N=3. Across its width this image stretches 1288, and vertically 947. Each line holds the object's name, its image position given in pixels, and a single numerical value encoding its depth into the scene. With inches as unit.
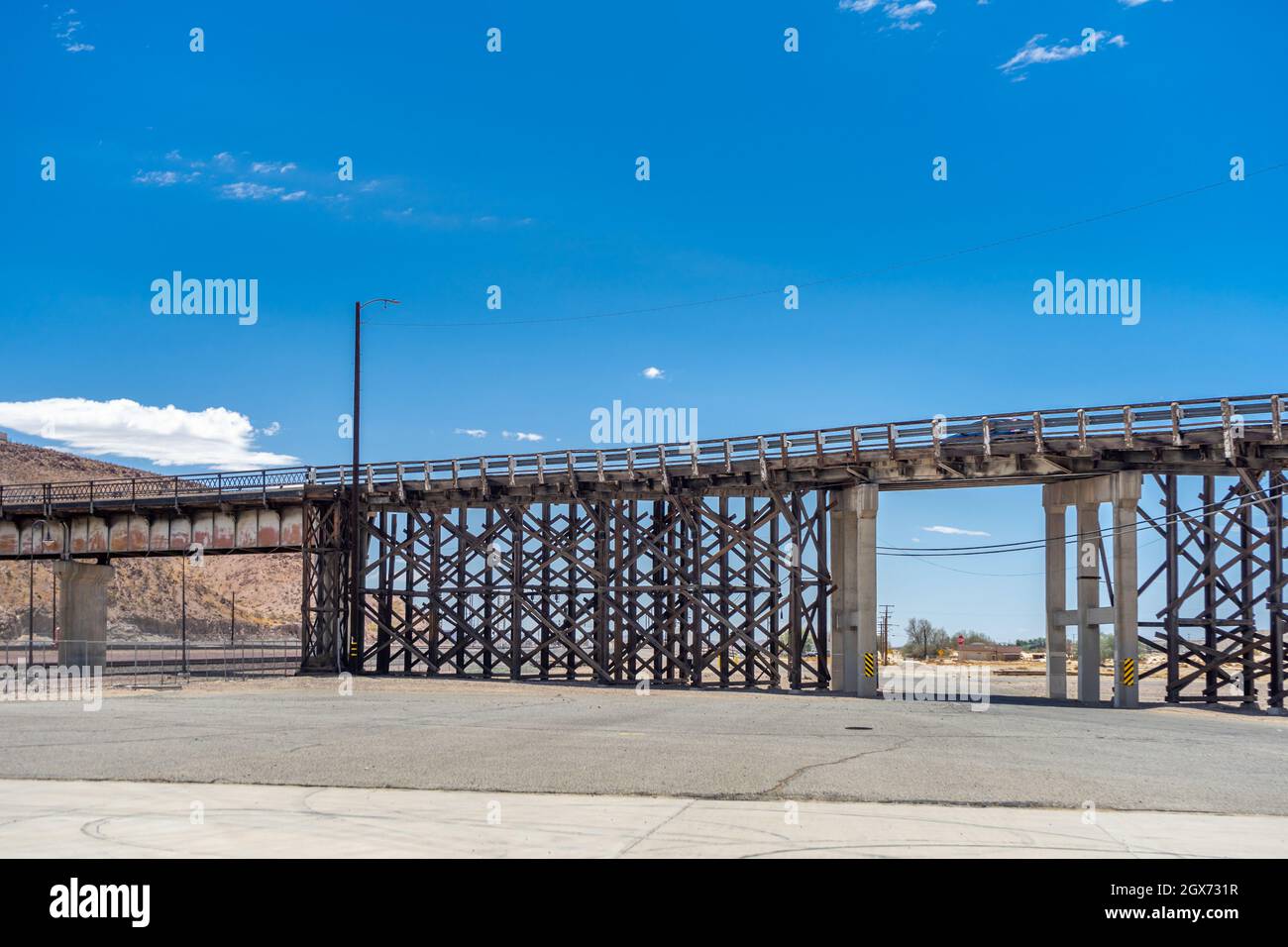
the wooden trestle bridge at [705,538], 1261.1
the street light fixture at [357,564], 1704.0
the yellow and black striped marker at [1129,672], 1222.3
